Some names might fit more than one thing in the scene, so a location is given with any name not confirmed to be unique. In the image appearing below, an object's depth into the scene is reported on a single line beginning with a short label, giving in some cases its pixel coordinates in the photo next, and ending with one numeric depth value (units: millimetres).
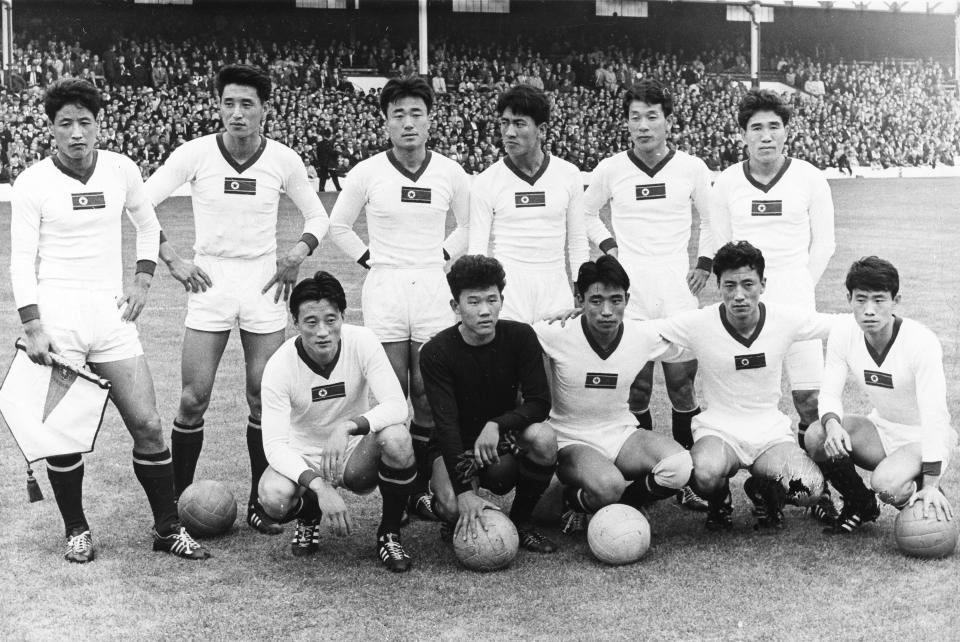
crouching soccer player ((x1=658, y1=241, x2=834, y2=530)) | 5145
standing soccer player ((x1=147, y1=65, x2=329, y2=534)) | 5523
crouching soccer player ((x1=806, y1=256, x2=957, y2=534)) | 4938
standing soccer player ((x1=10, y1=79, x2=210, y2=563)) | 4848
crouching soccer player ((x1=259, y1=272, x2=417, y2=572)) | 4902
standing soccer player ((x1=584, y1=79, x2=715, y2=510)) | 6062
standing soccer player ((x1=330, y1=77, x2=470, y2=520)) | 5781
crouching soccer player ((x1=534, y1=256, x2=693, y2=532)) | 5125
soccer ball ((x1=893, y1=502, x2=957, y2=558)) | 4750
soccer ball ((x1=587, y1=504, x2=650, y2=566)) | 4805
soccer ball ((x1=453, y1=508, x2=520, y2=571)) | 4762
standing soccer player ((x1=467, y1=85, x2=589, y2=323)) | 5957
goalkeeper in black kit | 4988
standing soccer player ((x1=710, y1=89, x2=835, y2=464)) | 5926
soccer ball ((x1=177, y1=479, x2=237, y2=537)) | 5211
